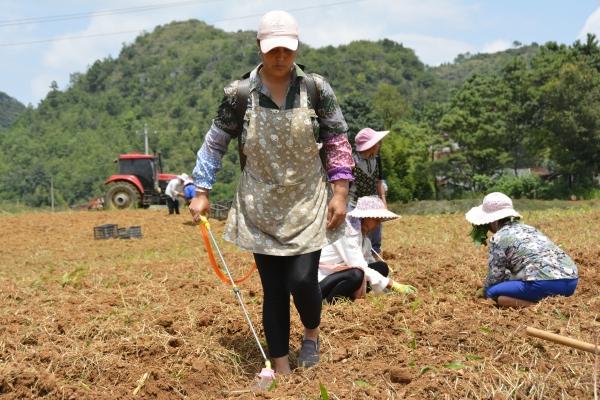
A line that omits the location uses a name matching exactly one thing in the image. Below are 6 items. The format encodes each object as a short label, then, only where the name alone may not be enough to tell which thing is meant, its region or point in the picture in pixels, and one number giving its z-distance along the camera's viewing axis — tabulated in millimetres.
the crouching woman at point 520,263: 4402
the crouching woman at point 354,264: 4730
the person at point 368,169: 6238
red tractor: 21703
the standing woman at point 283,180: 3105
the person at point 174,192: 17328
